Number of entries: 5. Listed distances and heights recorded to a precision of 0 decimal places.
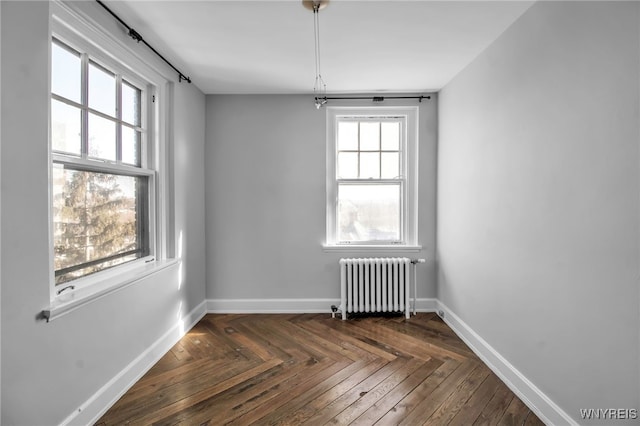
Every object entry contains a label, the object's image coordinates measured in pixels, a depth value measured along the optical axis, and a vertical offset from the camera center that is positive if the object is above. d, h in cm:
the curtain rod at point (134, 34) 198 +125
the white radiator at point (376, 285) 349 -86
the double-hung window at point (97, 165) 181 +29
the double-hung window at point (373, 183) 372 +31
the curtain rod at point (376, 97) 357 +127
